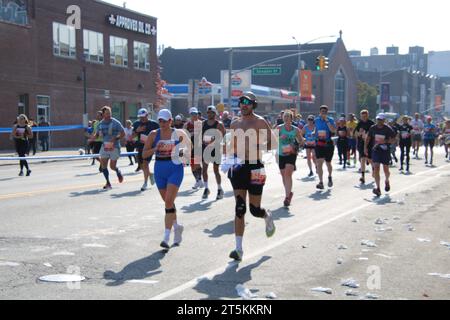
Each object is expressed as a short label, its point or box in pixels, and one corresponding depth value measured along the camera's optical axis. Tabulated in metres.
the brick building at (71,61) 36.75
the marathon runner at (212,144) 14.05
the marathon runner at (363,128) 17.09
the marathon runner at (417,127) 28.79
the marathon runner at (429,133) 26.95
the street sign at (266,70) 53.38
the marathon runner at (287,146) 13.21
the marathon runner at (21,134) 20.86
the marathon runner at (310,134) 18.05
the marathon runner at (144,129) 15.85
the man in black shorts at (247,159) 8.19
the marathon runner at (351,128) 25.41
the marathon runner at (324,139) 16.44
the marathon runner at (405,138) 23.19
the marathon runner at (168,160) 8.78
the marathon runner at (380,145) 14.88
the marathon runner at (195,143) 15.19
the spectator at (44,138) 36.38
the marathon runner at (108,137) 16.02
